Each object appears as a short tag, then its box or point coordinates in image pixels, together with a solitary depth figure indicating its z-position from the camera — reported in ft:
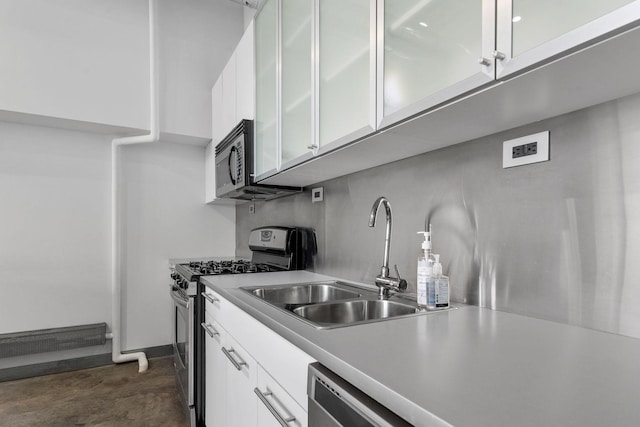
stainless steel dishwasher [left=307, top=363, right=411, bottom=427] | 1.94
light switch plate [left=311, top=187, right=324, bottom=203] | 6.92
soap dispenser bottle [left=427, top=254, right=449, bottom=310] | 3.76
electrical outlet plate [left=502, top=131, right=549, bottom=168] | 3.30
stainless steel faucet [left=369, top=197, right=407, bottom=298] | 4.42
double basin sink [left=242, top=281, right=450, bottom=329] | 4.17
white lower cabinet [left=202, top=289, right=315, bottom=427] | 2.99
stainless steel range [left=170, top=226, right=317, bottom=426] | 6.51
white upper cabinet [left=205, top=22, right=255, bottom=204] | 7.24
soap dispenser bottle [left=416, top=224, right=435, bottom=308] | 3.79
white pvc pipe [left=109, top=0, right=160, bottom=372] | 9.75
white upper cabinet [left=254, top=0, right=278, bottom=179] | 6.05
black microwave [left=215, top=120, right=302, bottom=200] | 7.03
